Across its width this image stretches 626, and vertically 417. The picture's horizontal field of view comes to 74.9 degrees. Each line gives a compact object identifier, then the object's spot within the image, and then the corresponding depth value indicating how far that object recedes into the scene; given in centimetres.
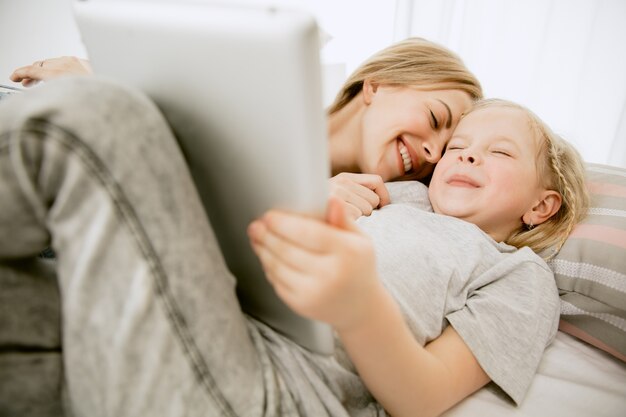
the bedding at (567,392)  64
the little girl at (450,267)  39
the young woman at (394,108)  104
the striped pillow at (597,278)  76
